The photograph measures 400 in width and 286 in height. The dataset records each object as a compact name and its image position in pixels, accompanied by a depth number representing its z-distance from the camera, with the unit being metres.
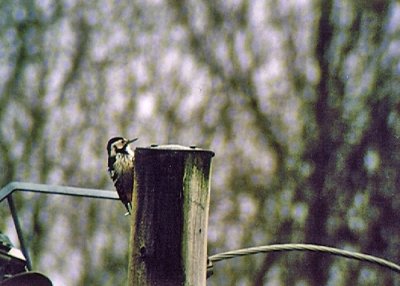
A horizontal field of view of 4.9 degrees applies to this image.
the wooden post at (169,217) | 11.58
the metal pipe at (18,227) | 12.88
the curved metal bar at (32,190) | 12.80
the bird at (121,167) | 12.54
